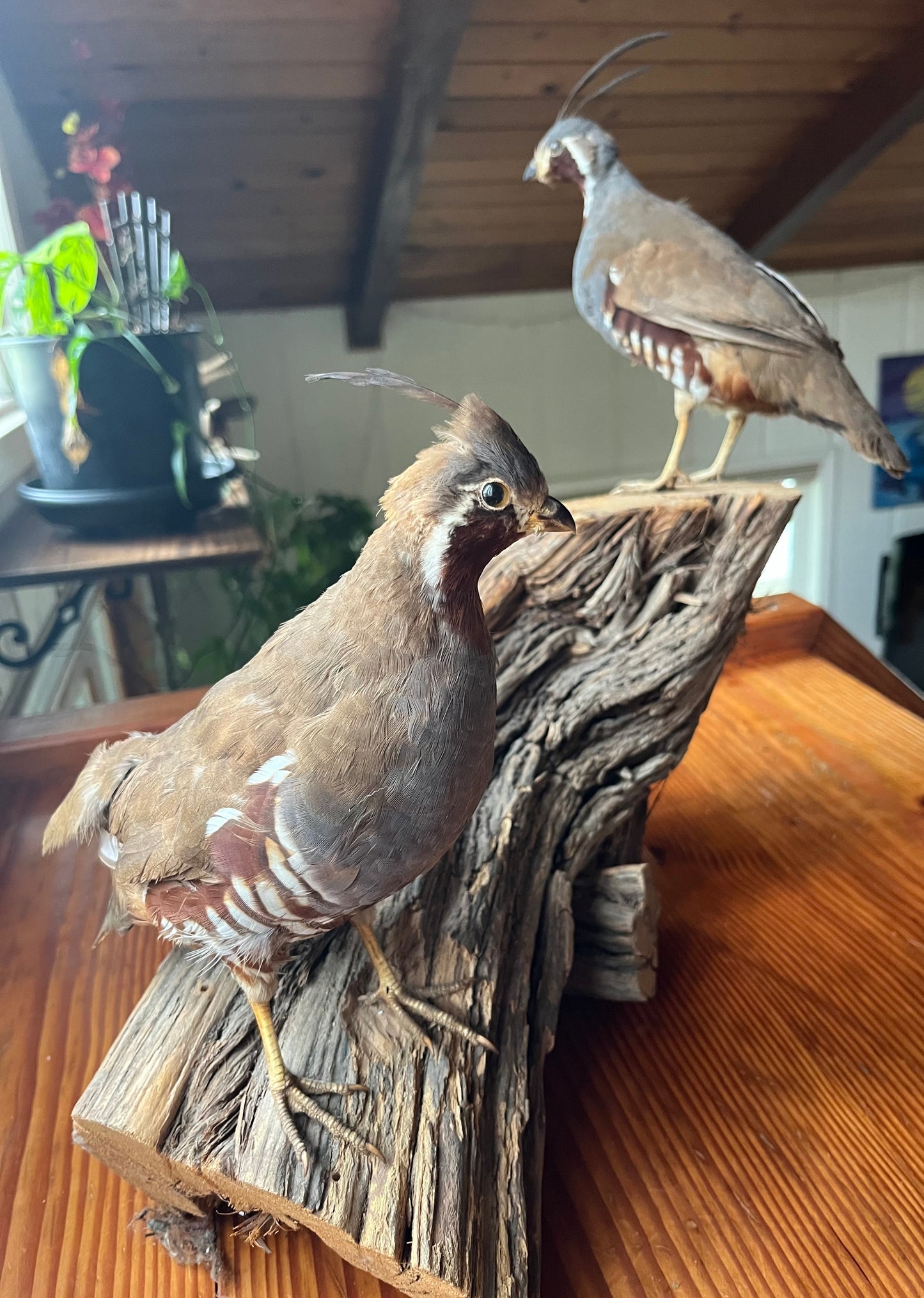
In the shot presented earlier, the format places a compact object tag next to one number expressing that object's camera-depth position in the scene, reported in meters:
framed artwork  2.59
